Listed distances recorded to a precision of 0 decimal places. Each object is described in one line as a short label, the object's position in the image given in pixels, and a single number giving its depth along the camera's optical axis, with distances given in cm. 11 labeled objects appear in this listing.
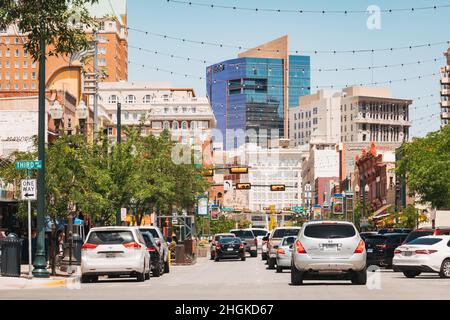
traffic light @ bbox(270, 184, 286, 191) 11175
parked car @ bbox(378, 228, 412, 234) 5867
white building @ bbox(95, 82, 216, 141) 19138
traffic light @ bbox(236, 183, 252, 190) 10704
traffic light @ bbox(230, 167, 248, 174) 8656
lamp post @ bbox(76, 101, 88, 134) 6316
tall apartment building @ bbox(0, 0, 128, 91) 19500
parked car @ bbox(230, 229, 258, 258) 7562
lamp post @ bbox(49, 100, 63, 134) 6675
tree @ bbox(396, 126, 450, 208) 7062
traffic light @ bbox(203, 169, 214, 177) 9041
